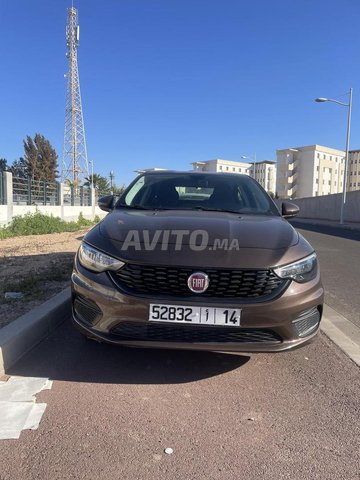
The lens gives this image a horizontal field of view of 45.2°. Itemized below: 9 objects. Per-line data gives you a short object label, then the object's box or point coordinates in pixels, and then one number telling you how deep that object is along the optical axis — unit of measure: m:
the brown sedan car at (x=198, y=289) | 2.88
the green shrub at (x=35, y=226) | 14.83
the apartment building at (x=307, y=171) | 101.50
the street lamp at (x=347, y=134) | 30.65
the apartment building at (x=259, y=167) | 105.44
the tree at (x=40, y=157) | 75.56
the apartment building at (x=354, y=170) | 113.57
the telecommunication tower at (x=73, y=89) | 56.02
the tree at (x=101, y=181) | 89.70
